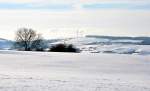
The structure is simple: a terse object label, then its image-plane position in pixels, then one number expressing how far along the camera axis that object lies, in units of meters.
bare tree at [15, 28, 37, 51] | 86.49
